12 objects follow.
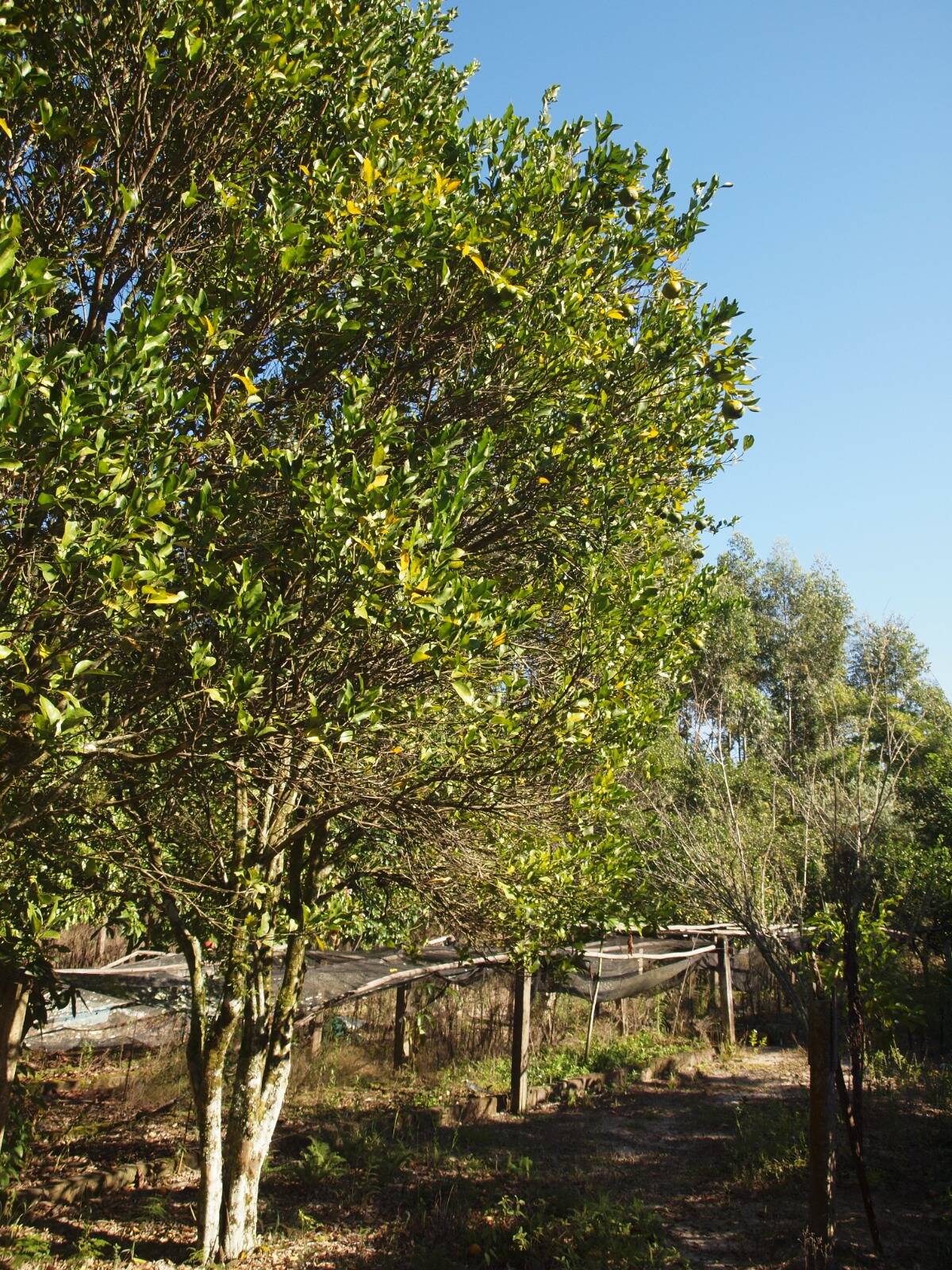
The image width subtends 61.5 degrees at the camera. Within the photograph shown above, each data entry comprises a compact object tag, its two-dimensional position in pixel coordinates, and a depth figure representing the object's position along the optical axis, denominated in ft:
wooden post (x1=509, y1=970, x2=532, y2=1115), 35.68
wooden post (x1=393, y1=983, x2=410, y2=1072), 40.73
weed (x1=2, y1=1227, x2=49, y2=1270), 18.25
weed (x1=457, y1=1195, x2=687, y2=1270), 20.13
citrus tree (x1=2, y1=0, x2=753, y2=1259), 12.30
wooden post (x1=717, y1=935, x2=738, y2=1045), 49.90
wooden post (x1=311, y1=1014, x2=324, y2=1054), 40.29
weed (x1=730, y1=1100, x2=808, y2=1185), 27.58
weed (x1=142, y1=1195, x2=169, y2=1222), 23.18
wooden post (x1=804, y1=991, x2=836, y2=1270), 17.48
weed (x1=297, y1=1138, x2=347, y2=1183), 26.63
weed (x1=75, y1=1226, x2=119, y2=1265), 19.49
